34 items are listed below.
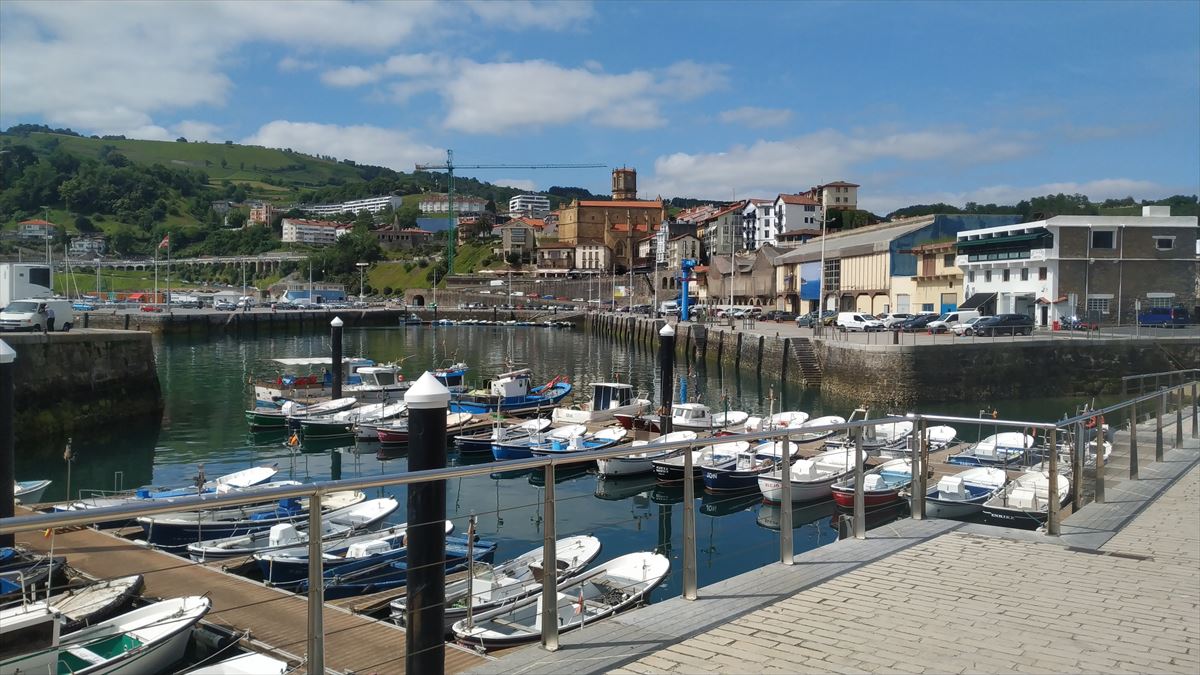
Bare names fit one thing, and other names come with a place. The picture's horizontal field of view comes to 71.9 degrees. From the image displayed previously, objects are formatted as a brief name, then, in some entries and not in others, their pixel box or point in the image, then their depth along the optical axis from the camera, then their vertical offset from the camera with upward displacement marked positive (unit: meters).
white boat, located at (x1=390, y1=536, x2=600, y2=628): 11.57 -4.34
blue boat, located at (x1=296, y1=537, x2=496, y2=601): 13.70 -4.74
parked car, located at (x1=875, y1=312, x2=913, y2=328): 55.98 -1.28
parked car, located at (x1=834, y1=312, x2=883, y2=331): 54.41 -1.55
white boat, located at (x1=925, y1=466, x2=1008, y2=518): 18.08 -4.37
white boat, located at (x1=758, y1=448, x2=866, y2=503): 21.30 -4.68
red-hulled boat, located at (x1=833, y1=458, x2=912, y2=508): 19.39 -4.50
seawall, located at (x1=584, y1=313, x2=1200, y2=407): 40.09 -3.37
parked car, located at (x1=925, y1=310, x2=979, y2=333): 49.77 -1.28
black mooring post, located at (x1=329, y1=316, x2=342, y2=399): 36.31 -2.50
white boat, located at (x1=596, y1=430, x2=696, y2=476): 24.56 -4.99
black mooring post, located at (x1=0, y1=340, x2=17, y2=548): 11.59 -2.10
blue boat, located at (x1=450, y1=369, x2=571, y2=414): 35.69 -4.45
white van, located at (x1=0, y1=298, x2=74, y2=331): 31.73 -0.75
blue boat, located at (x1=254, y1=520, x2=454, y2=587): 13.80 -4.48
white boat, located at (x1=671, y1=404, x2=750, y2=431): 30.16 -4.40
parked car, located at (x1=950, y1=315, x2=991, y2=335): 46.47 -1.58
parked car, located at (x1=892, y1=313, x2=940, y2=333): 52.88 -1.64
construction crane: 143.50 +7.33
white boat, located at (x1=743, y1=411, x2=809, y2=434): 27.95 -4.35
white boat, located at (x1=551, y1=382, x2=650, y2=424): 32.78 -4.34
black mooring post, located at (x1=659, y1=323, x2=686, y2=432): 28.17 -2.44
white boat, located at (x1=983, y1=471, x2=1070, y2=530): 16.73 -4.20
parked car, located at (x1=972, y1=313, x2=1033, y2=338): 45.26 -1.46
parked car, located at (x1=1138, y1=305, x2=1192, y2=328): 49.50 -0.99
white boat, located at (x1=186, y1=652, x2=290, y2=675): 8.81 -3.98
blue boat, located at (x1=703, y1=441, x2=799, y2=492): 23.17 -4.96
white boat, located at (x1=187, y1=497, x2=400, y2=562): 14.57 -4.51
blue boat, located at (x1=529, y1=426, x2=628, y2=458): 26.92 -4.75
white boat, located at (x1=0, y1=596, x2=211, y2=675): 8.81 -3.88
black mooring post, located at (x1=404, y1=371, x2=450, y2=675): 5.32 -1.63
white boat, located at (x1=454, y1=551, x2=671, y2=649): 9.88 -4.02
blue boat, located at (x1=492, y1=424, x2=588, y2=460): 27.64 -4.92
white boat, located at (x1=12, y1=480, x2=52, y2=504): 19.28 -4.62
